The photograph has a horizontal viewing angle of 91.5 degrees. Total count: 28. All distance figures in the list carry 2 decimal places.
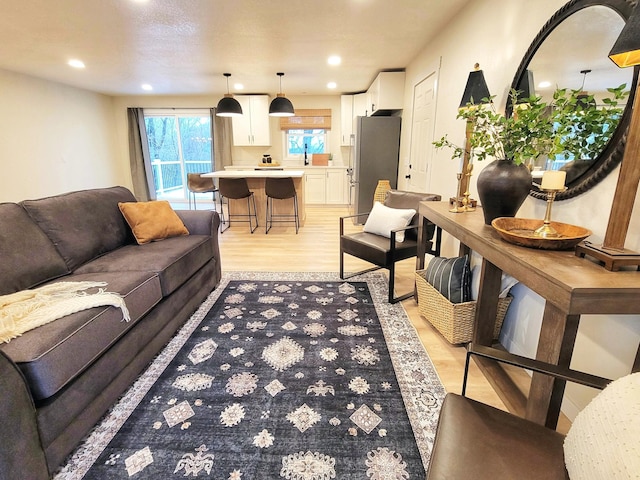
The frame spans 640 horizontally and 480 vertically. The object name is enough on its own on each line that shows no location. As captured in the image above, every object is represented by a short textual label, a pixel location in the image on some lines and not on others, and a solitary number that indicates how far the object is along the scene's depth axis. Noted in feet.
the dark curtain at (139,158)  22.74
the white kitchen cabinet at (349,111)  20.83
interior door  11.18
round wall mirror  3.97
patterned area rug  4.04
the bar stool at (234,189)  15.31
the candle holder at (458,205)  6.85
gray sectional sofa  3.44
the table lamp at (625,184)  3.04
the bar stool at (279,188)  15.23
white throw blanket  4.08
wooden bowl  3.97
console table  2.99
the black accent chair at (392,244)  8.23
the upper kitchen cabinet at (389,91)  15.11
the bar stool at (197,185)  18.80
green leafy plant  3.99
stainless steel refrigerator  15.76
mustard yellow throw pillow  8.04
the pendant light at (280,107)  15.39
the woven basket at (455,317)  6.34
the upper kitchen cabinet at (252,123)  21.36
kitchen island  15.67
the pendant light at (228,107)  15.60
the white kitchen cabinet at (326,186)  22.72
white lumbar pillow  8.90
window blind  22.39
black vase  4.98
